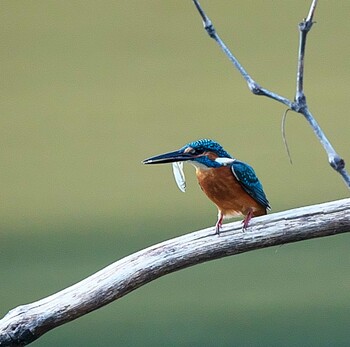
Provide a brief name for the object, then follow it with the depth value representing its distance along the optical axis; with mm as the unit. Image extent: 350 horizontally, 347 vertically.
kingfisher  8712
